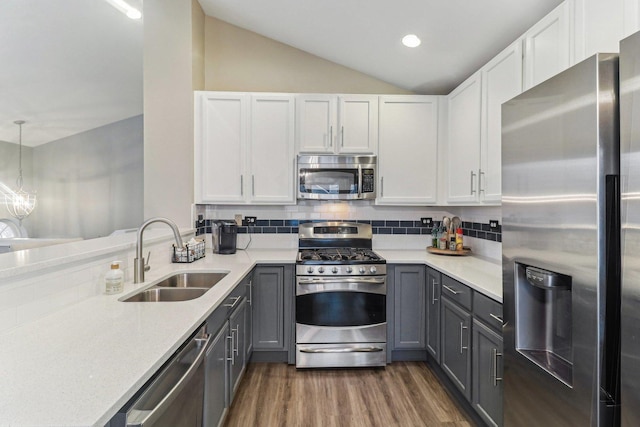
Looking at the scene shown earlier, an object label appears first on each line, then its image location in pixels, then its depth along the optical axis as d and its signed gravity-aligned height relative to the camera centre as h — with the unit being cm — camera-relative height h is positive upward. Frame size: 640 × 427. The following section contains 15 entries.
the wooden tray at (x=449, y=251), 302 -32
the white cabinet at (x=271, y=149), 309 +60
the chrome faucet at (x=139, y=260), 189 -25
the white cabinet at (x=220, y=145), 306 +63
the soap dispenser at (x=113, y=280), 173 -33
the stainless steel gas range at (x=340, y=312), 273 -78
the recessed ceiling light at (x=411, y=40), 259 +135
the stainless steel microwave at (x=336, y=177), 306 +35
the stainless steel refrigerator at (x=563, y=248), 101 -11
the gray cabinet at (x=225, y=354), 164 -78
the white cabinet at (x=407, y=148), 315 +63
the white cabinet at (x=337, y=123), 310 +84
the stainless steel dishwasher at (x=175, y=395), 90 -55
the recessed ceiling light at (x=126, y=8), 289 +178
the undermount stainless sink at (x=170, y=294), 191 -45
